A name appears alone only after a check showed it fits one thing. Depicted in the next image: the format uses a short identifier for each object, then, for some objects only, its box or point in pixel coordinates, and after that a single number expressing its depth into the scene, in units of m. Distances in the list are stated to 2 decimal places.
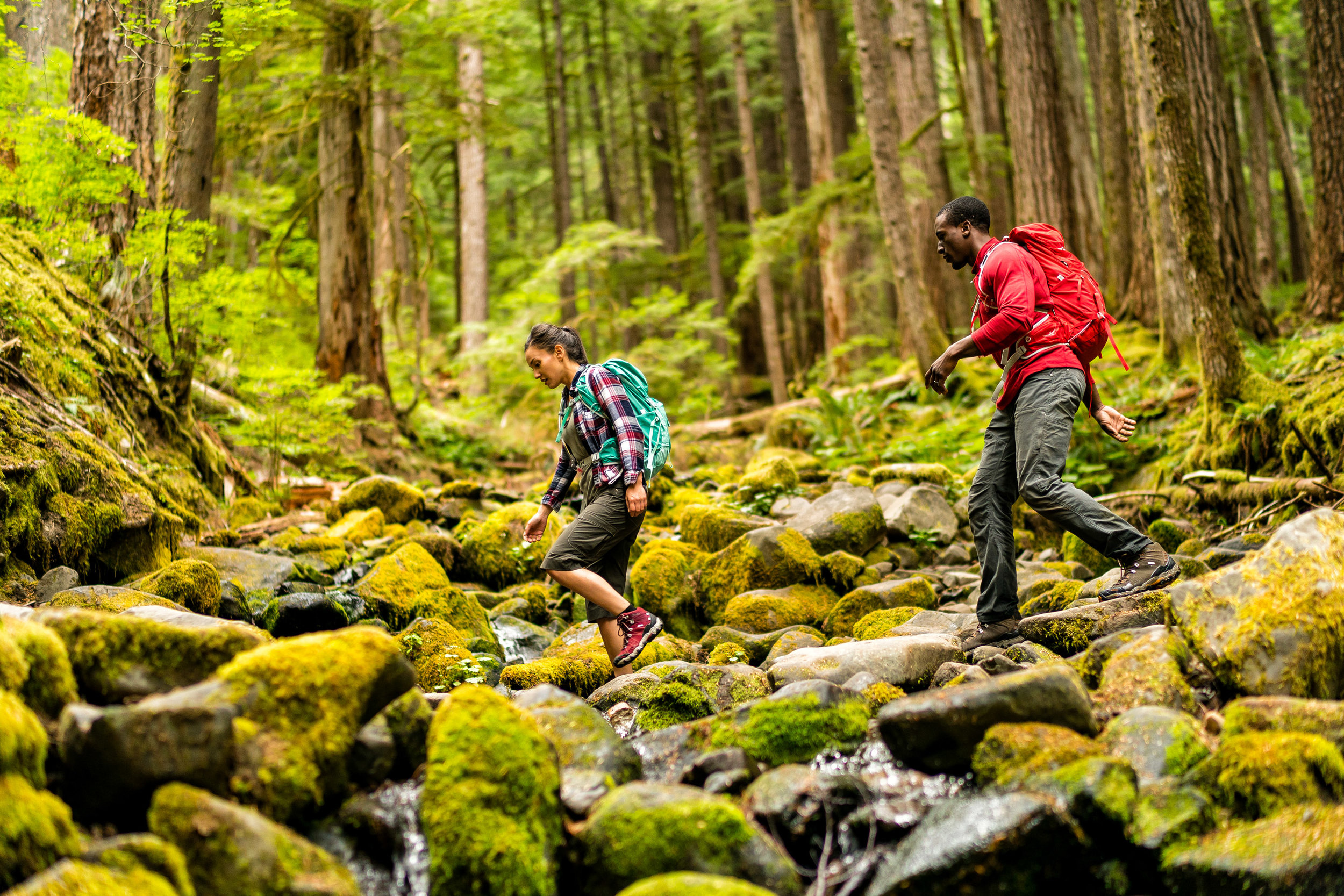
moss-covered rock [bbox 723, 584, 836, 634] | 6.08
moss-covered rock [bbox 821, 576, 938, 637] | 5.85
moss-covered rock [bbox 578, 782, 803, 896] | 2.78
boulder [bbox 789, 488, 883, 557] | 7.21
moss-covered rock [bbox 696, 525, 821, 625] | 6.51
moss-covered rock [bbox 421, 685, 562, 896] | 2.75
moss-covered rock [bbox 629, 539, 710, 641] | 6.46
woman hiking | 5.01
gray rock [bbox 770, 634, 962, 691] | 4.39
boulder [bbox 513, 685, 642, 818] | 3.15
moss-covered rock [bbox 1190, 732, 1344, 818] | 2.81
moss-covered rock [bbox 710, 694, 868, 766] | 3.51
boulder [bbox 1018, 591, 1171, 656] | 4.39
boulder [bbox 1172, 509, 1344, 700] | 3.44
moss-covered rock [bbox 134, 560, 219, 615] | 5.04
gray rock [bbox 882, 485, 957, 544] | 7.91
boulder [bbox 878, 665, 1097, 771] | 3.24
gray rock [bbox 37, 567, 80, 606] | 4.94
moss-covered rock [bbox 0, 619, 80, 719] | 2.90
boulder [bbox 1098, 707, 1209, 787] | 3.06
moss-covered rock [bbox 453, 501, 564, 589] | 7.58
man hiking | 4.50
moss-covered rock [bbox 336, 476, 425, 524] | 8.47
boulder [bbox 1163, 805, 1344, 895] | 2.59
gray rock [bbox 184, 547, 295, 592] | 5.83
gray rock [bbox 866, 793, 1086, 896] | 2.71
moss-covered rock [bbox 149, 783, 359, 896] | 2.47
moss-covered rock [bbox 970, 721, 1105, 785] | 3.06
